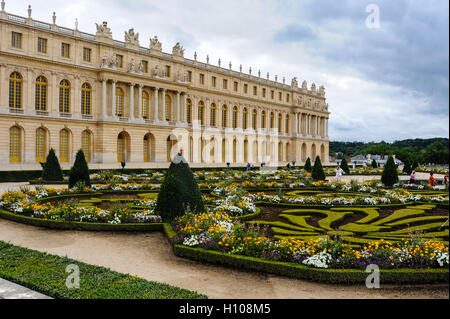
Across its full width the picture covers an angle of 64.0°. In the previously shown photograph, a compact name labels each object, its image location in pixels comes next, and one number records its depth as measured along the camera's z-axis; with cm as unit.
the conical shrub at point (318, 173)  2458
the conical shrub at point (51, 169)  2239
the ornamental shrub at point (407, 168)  3794
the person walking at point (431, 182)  2105
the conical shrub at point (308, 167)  3574
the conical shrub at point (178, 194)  1033
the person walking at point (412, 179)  2344
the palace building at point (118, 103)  3403
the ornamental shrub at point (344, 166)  3629
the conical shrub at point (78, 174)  1764
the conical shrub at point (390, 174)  2195
